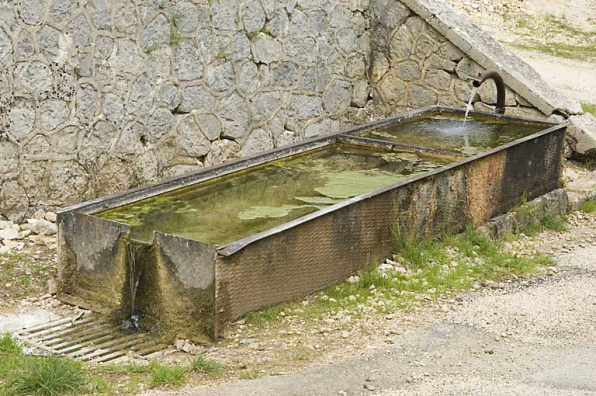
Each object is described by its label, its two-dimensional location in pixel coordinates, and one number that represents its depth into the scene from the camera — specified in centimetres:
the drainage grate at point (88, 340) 891
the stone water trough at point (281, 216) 910
